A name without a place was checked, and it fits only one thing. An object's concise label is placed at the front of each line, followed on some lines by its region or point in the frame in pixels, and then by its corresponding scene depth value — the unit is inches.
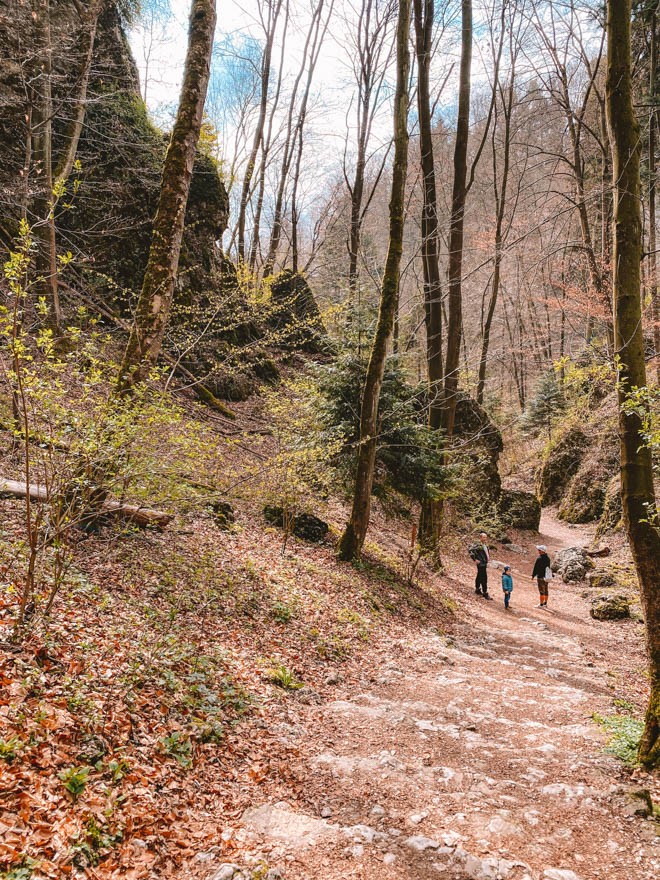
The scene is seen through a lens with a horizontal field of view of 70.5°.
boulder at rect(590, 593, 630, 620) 398.6
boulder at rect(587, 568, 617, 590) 481.3
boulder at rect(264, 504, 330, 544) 370.9
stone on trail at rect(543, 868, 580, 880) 98.6
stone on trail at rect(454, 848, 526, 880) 98.5
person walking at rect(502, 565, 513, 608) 440.8
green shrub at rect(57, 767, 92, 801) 101.5
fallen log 197.8
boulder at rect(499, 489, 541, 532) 695.7
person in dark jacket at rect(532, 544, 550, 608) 436.8
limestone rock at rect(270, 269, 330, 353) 745.6
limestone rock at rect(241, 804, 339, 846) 111.4
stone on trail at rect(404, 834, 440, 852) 108.2
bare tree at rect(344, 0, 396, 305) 674.2
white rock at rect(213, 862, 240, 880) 95.1
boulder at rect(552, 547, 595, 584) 524.4
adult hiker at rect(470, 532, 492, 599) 464.8
